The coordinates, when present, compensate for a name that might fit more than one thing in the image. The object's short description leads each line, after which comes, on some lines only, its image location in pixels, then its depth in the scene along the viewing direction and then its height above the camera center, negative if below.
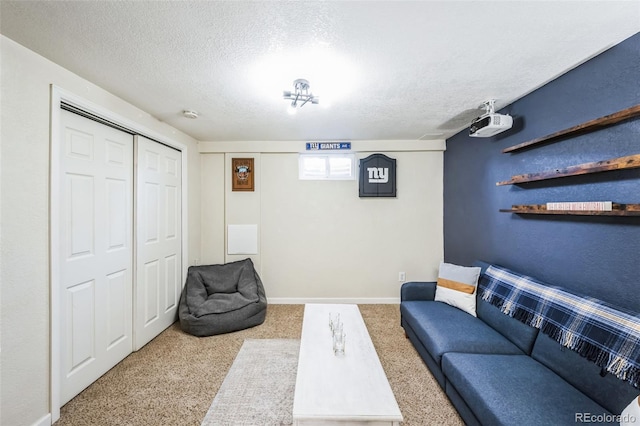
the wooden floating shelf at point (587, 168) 1.36 +0.28
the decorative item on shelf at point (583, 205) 1.49 +0.05
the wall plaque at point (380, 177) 3.69 +0.52
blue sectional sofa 1.23 -0.99
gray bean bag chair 2.79 -1.09
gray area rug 1.68 -1.40
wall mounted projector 2.25 +0.83
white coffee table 1.24 -1.00
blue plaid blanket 1.24 -0.67
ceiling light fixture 1.88 +0.93
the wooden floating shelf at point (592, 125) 1.38 +0.56
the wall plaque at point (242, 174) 3.72 +0.57
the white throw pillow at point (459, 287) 2.42 -0.76
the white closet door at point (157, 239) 2.54 -0.31
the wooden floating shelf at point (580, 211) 1.38 +0.01
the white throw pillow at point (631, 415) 0.96 -0.80
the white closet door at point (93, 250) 1.83 -0.32
